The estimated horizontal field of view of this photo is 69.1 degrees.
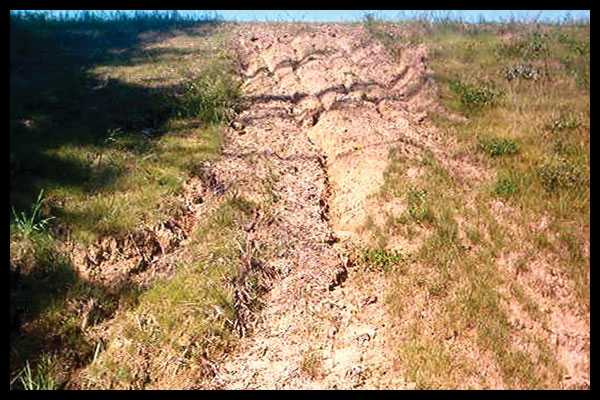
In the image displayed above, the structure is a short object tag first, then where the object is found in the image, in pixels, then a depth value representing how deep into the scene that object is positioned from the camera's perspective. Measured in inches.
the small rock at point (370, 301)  201.2
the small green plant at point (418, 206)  243.8
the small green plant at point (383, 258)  218.7
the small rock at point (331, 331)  183.8
